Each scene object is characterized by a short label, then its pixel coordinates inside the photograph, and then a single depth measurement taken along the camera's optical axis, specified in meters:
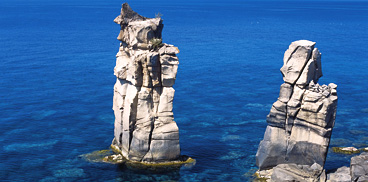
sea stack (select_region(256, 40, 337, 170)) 57.28
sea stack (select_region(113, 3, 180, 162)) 64.75
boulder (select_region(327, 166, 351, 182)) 55.62
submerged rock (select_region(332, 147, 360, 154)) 72.25
